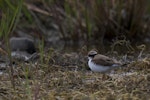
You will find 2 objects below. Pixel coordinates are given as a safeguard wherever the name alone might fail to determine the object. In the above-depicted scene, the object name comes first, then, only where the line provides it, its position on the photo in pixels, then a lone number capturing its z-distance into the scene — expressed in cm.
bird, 1317
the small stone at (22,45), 2069
